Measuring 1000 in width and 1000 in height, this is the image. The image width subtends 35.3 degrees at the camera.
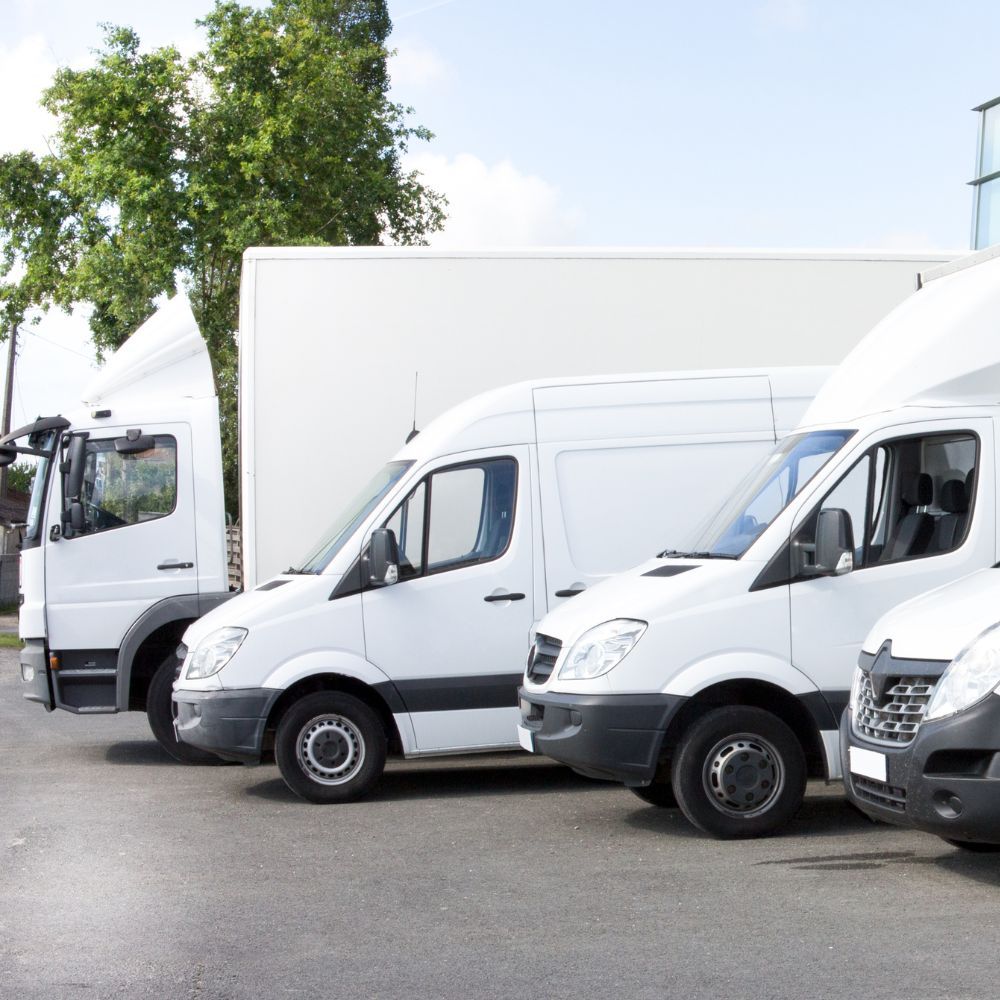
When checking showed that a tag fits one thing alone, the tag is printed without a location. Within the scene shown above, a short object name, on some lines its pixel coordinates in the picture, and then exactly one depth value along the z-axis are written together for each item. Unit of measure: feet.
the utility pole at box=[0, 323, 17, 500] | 138.41
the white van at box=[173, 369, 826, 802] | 30.37
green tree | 95.71
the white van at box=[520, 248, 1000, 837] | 25.12
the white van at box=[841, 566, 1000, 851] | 18.75
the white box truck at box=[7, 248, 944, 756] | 37.37
